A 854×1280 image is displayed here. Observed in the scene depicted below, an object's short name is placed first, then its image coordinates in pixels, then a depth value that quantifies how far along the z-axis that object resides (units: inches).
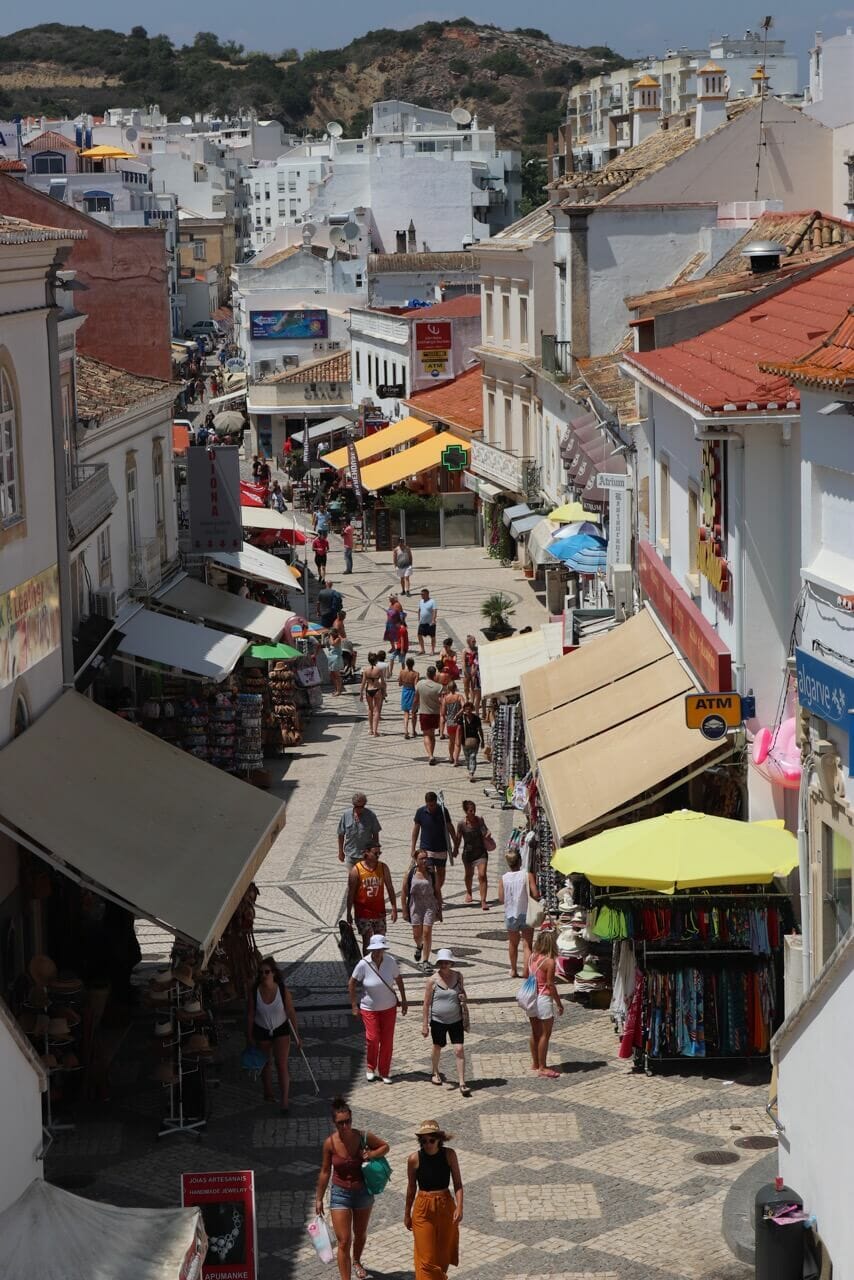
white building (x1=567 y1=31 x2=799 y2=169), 4261.8
